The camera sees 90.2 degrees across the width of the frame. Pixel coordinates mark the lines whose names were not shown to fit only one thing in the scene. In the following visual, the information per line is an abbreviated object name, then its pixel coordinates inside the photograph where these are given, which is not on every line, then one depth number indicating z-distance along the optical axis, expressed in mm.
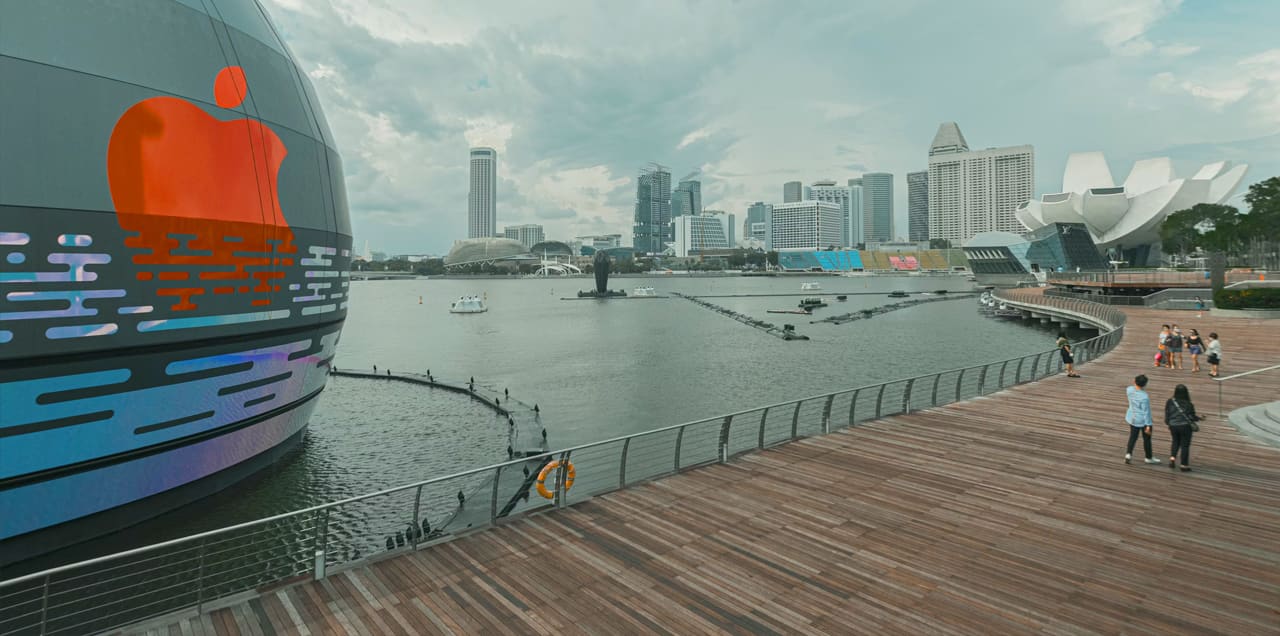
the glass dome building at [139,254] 8953
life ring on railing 9430
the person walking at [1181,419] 10469
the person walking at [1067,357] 20844
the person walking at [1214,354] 19938
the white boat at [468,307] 92812
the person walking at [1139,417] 11016
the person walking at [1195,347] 21328
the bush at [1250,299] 37031
